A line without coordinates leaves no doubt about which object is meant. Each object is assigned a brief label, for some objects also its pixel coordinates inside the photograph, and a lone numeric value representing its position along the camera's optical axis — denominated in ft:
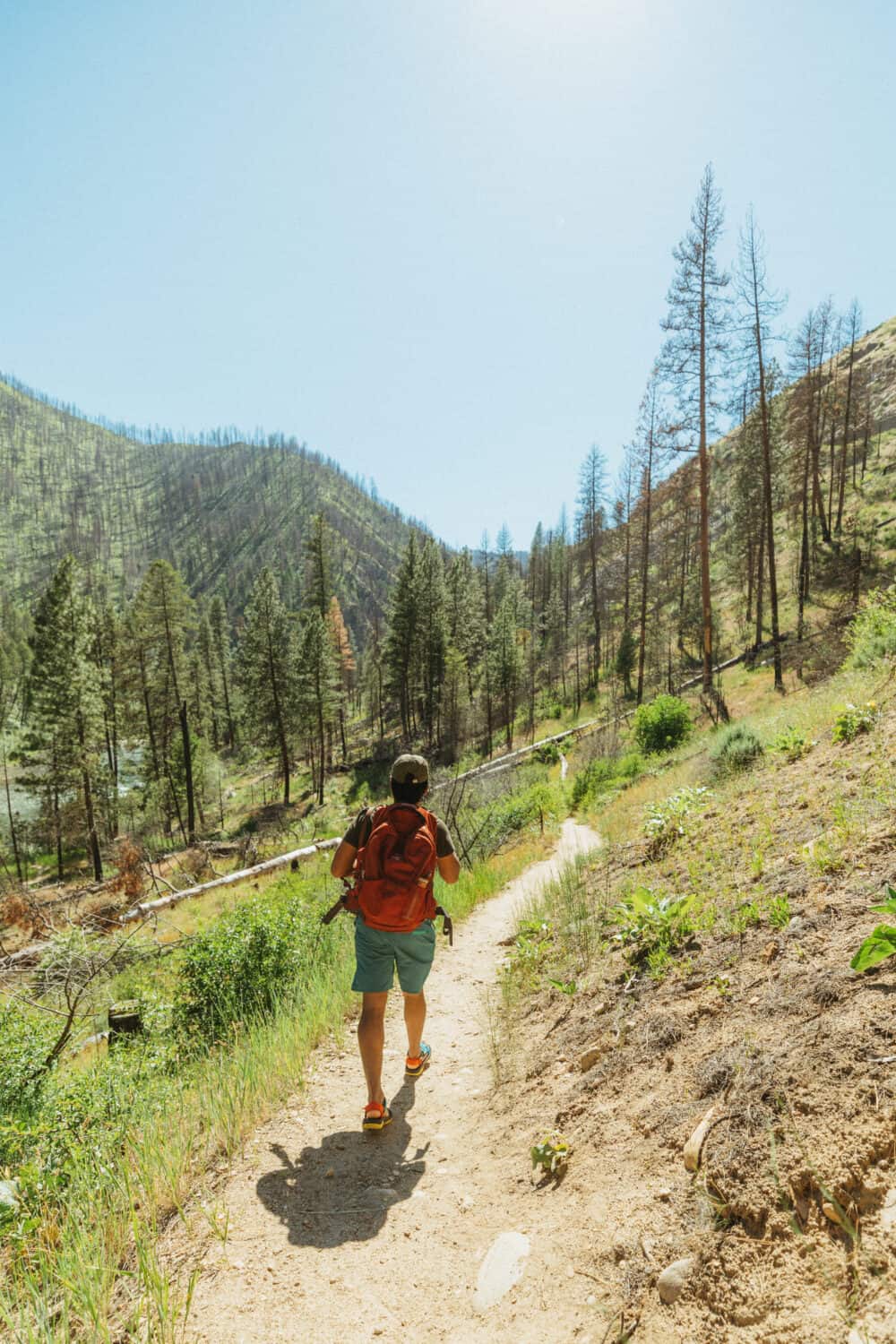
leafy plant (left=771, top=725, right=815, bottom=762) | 25.41
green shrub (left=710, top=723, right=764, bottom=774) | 30.76
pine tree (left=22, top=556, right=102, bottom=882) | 89.30
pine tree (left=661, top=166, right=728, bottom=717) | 62.28
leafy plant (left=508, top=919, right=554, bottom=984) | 19.09
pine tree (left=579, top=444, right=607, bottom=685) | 169.60
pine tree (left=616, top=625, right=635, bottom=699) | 122.31
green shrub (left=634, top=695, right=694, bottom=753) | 58.39
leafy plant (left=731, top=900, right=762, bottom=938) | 13.17
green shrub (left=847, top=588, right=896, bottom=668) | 30.48
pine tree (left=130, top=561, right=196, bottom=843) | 114.93
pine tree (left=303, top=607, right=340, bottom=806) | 131.85
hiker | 12.07
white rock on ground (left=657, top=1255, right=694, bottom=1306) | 6.44
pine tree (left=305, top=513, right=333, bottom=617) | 150.82
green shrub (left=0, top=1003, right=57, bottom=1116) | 15.89
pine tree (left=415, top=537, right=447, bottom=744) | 146.20
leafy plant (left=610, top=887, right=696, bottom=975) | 14.43
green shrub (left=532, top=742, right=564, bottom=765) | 85.30
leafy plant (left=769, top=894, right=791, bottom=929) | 12.49
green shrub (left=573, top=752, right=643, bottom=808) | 54.39
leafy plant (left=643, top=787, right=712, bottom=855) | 23.82
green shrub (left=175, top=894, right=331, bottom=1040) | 20.77
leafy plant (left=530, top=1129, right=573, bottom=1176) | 9.82
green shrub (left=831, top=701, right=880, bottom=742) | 22.60
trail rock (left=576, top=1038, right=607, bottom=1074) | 12.07
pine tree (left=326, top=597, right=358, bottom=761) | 166.52
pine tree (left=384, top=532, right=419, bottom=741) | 145.18
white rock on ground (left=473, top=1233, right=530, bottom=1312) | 7.82
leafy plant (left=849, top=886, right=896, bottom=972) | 8.21
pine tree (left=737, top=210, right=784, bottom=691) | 68.80
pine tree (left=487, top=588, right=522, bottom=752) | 132.36
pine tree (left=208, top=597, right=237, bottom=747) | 214.07
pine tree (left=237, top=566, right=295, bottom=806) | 132.77
